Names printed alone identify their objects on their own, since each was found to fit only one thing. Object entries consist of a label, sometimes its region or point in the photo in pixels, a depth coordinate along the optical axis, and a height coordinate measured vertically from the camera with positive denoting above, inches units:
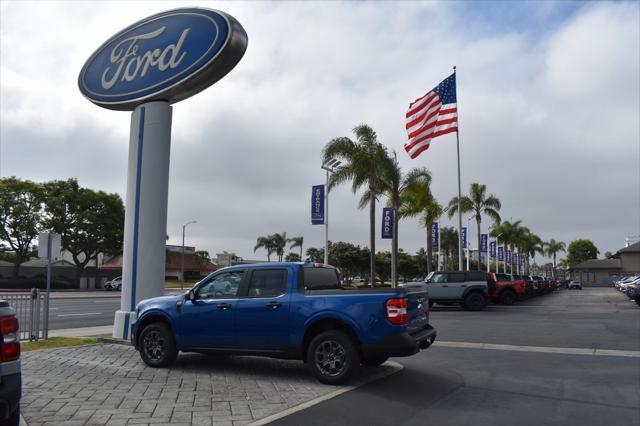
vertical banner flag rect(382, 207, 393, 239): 1282.0 +98.8
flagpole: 1320.1 +134.1
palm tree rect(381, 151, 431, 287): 1276.3 +198.5
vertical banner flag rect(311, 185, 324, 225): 1132.5 +121.2
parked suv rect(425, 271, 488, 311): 976.9 -39.9
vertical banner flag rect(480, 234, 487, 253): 2170.3 +98.1
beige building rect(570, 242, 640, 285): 3485.5 -9.4
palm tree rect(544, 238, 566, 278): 4862.2 +161.1
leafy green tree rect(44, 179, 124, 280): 2213.3 +185.6
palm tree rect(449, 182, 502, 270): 2032.5 +231.4
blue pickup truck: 298.4 -32.0
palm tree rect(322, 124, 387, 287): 1244.5 +237.2
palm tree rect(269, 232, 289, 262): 3464.6 +150.5
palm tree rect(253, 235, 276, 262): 3457.2 +125.8
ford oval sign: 465.7 +183.2
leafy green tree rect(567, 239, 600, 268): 5575.8 +155.0
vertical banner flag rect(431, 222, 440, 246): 1578.2 +93.0
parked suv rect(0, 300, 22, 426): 179.8 -34.7
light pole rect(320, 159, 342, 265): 1132.5 +125.4
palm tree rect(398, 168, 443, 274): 1330.0 +167.2
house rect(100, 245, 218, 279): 2972.4 +8.9
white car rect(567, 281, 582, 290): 2980.3 -105.1
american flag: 1013.2 +285.7
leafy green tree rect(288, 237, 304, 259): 3459.6 +151.6
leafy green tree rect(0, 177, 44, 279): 2095.2 +193.2
